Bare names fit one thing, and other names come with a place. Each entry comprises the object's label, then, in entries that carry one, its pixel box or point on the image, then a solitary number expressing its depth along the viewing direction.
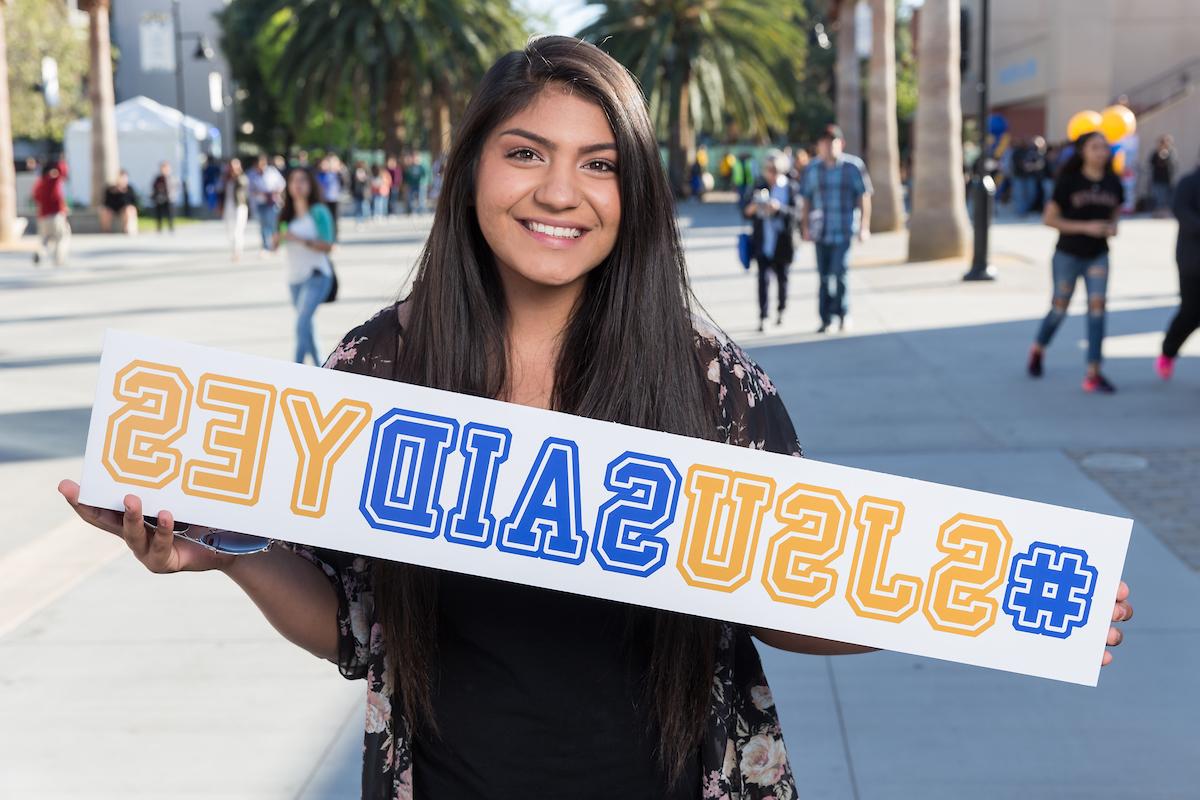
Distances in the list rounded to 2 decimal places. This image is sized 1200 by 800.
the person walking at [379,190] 36.56
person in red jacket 22.31
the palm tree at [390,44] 38.06
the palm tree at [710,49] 39.94
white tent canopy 40.75
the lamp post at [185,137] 40.69
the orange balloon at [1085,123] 20.34
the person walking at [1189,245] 9.69
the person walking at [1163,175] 29.28
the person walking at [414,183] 36.50
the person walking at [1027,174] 32.59
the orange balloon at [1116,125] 21.58
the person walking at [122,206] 31.94
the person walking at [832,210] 13.11
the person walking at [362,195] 36.53
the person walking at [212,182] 44.57
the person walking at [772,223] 13.50
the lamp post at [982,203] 17.62
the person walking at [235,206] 24.00
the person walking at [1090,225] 9.88
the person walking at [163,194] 33.03
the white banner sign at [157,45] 40.47
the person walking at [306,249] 10.54
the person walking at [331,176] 29.22
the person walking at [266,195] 27.00
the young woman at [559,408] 2.07
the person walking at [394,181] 39.88
